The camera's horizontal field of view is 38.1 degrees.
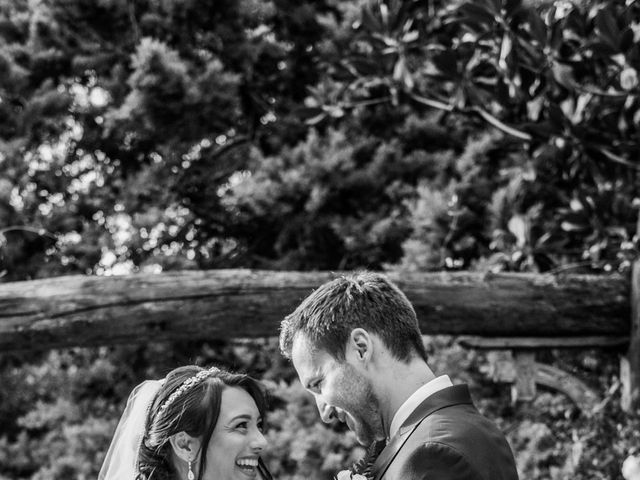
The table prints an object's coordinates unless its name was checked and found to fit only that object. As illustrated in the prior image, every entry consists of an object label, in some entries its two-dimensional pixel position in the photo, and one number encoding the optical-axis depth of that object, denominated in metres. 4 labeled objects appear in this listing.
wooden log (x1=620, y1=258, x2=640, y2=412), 5.89
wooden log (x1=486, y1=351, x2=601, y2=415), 6.02
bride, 3.51
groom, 2.52
